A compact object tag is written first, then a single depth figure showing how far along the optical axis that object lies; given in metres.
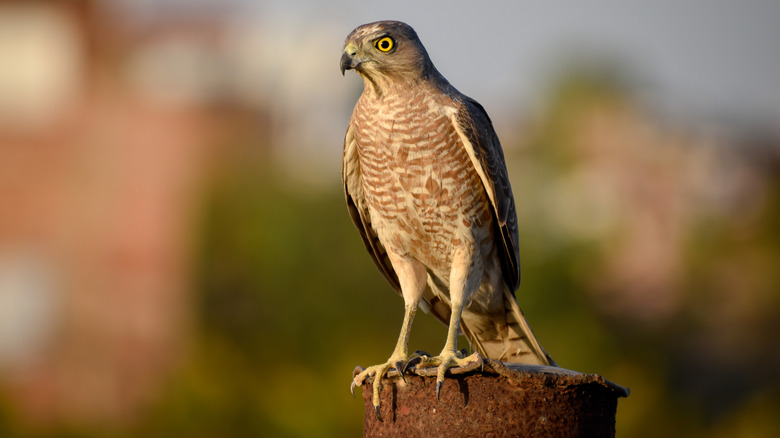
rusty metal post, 8.61
